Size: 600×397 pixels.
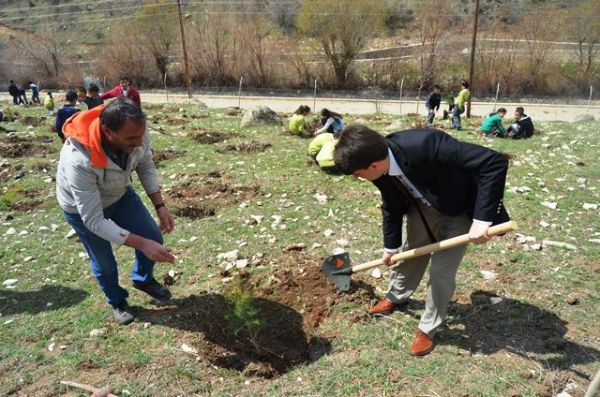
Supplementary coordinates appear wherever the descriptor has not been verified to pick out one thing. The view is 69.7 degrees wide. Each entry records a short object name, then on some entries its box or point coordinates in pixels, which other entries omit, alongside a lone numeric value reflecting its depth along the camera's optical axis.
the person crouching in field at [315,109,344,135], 8.55
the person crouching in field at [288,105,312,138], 9.94
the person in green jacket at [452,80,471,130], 11.80
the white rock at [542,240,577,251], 4.24
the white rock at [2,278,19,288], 4.09
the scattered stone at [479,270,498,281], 3.80
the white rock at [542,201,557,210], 5.20
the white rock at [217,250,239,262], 4.30
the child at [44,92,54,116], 14.71
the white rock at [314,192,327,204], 5.68
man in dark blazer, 2.38
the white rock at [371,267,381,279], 3.92
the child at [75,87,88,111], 8.74
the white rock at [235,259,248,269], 4.14
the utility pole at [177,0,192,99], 22.87
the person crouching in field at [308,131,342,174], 6.88
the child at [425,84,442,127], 12.80
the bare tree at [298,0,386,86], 26.72
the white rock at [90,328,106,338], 3.24
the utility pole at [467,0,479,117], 15.45
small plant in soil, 3.04
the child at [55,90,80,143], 7.39
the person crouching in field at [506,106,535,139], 9.90
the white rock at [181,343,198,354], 3.02
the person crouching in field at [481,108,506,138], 10.15
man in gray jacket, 2.46
